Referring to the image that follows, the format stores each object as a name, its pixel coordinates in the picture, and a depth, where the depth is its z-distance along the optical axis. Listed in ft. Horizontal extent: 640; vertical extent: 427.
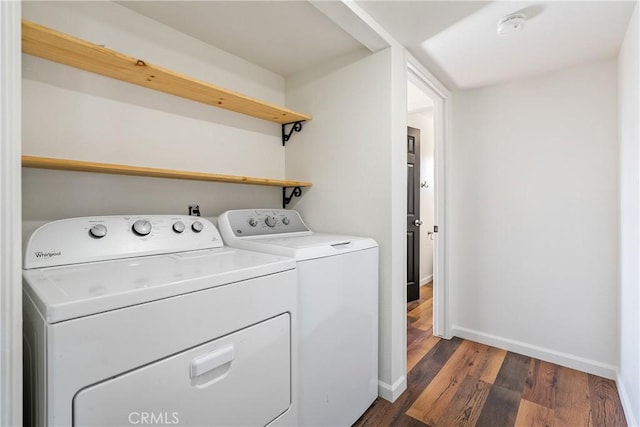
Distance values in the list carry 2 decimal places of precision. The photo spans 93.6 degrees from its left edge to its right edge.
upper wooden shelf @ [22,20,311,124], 3.51
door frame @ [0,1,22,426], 2.30
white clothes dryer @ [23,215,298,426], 2.23
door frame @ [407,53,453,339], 7.99
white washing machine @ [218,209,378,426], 4.09
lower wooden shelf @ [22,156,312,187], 3.50
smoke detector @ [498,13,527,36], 4.73
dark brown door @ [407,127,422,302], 10.92
